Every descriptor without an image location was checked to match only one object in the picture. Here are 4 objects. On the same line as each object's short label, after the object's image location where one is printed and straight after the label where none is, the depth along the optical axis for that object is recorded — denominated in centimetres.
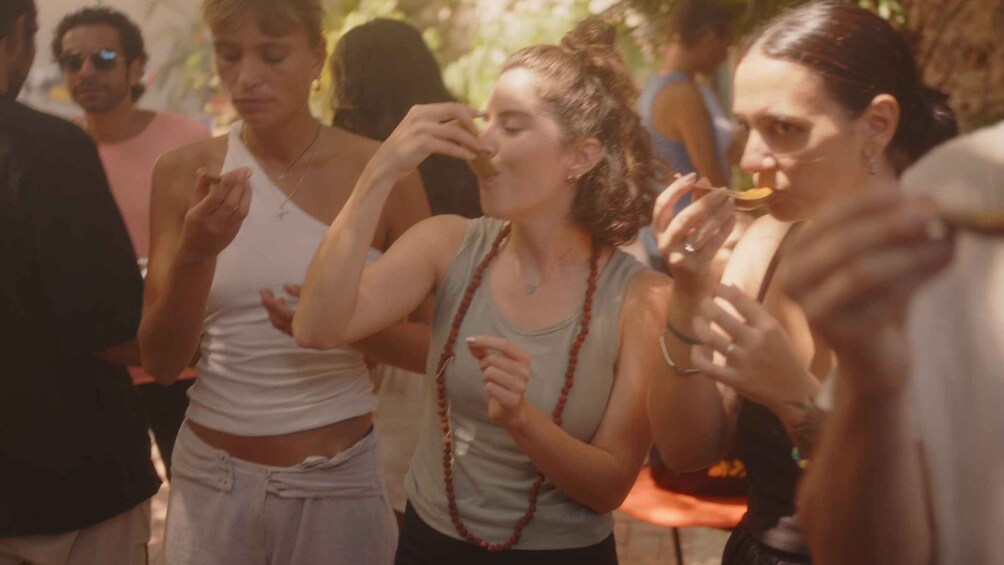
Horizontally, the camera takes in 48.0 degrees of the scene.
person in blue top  440
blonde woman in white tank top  219
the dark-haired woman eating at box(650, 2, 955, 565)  167
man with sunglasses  384
